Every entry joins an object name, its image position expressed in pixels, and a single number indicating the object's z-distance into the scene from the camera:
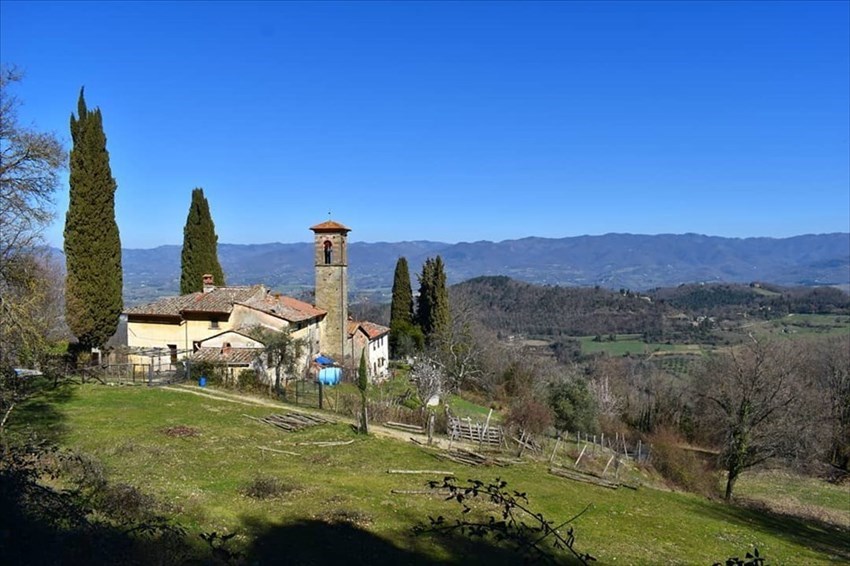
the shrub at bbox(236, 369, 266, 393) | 29.88
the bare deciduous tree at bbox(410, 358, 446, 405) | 35.03
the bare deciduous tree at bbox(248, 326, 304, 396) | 30.83
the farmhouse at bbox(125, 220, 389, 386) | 32.47
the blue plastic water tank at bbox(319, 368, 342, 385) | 35.72
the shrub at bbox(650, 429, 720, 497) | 25.56
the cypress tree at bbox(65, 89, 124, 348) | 29.23
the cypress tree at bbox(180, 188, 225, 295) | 43.44
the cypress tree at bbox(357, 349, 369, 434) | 22.75
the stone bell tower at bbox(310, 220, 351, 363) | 39.41
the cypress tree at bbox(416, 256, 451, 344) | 52.54
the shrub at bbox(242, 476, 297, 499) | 14.34
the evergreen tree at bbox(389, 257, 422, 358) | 53.62
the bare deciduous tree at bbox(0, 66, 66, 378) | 15.95
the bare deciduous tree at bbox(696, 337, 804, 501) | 25.62
